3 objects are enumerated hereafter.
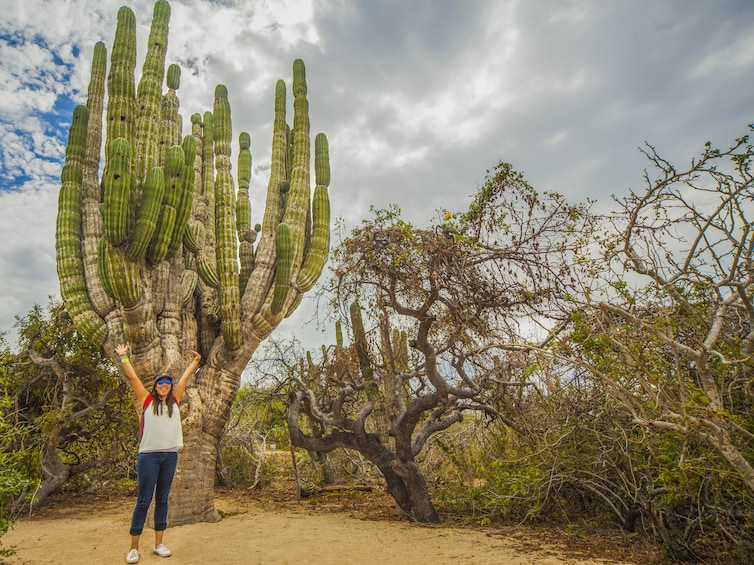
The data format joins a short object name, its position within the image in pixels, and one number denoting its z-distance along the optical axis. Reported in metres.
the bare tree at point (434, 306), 5.20
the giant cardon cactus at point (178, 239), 6.16
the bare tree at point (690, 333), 3.34
